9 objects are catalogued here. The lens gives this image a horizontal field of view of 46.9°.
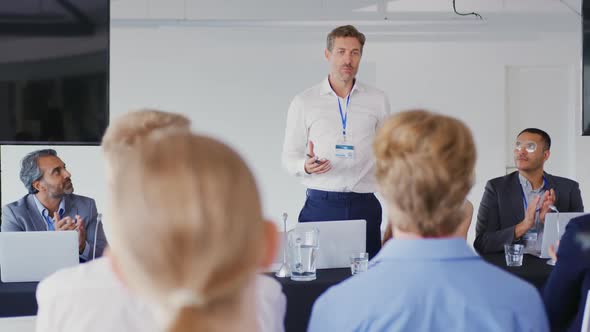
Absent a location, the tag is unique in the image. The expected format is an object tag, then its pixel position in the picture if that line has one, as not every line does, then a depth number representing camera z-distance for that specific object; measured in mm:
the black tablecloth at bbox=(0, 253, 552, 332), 2602
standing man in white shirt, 4004
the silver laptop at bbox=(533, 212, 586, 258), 3039
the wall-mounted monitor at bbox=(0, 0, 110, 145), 4062
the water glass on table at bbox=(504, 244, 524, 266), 2957
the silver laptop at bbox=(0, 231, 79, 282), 2713
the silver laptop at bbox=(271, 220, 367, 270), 2979
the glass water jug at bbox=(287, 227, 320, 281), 2814
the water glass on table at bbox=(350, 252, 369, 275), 2848
